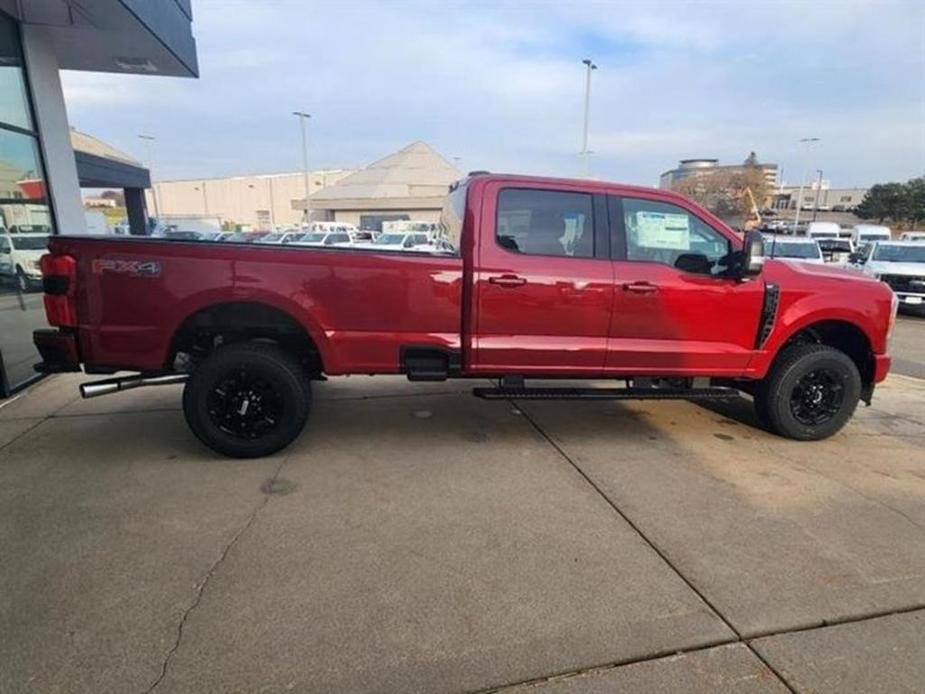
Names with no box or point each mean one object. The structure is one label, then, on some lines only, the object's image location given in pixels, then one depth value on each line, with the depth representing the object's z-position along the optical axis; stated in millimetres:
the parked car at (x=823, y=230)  34922
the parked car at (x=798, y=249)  15211
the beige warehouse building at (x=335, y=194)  52031
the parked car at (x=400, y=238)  24734
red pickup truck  3834
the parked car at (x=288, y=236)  26245
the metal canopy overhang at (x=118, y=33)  6195
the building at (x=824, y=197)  80481
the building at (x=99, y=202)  60675
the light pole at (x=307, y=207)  50928
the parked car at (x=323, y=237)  26114
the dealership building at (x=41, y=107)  6242
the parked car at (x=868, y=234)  34416
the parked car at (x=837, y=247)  23980
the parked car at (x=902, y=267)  13586
